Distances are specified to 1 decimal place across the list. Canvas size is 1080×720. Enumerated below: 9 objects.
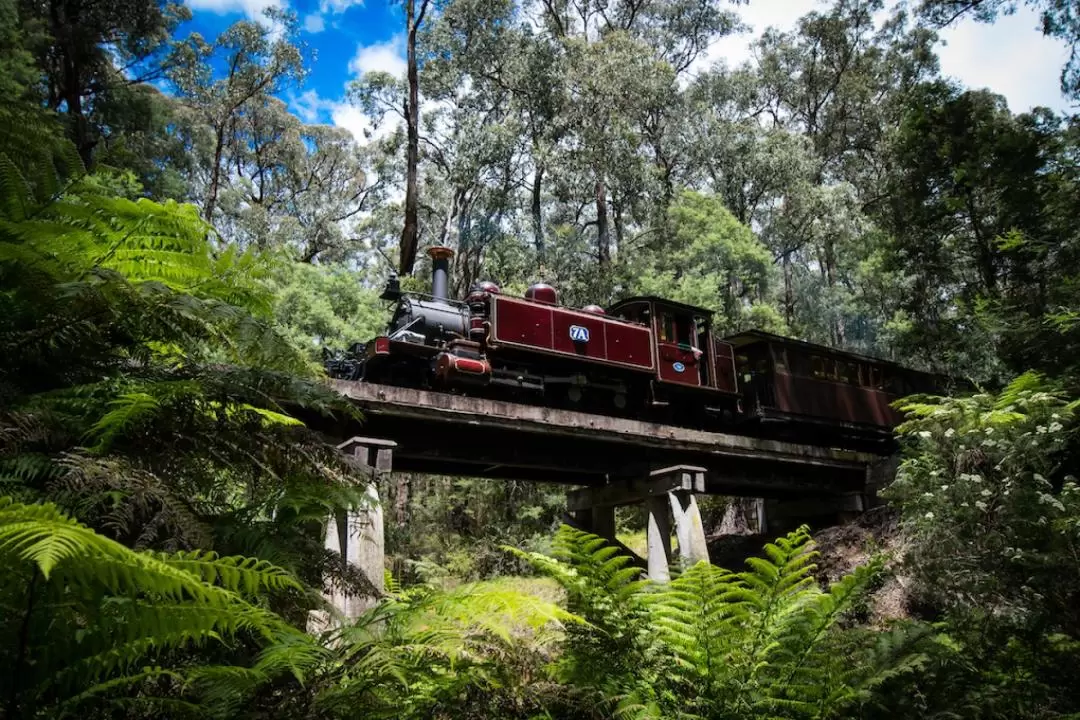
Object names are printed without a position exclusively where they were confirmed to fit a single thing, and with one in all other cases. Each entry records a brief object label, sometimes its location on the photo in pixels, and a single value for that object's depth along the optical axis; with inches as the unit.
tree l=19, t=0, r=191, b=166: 694.5
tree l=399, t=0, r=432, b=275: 820.6
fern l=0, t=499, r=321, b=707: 46.0
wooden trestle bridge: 320.2
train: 424.8
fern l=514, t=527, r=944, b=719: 100.9
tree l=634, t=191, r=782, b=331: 893.8
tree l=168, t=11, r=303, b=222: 1029.2
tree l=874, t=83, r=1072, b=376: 465.1
